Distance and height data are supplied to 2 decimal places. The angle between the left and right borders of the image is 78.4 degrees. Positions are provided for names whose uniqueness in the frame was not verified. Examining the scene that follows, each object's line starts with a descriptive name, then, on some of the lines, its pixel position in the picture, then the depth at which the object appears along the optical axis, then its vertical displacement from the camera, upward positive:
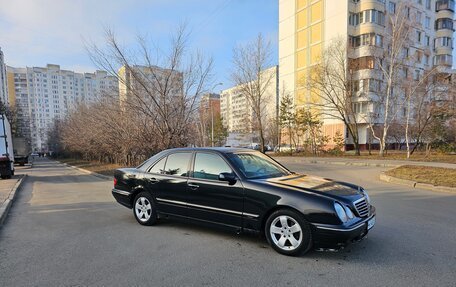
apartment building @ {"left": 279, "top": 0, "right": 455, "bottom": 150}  32.69 +13.28
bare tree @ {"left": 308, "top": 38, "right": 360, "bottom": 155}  28.06 +5.74
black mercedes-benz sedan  3.75 -0.99
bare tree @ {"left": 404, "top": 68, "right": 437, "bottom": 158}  24.02 +3.37
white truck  14.04 -0.84
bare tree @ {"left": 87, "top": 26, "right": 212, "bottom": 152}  13.85 +1.96
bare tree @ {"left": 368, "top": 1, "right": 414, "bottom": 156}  24.27 +7.26
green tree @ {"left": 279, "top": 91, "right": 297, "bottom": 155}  31.59 +1.75
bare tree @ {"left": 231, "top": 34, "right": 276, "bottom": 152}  32.38 +5.77
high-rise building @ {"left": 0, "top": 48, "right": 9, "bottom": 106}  66.30 +14.07
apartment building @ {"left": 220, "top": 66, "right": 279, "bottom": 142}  34.80 +3.41
